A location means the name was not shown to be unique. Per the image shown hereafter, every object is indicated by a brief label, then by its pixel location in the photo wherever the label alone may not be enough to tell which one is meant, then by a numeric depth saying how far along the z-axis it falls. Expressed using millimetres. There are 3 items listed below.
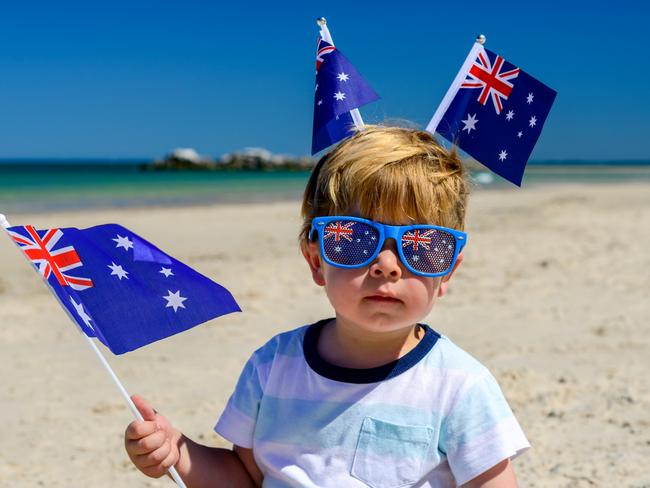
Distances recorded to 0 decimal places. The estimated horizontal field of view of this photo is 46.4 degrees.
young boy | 1725
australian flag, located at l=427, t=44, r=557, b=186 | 2291
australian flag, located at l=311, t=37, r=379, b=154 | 2254
